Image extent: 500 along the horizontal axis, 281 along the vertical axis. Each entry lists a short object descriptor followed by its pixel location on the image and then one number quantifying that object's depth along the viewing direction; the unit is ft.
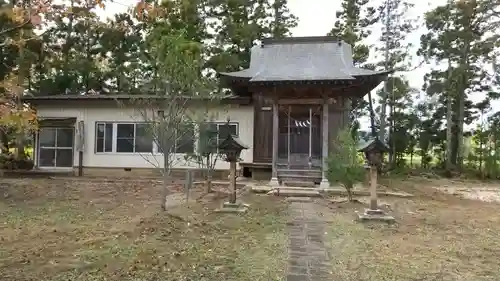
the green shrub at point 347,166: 29.81
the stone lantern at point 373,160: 24.79
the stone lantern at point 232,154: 26.94
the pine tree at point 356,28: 72.28
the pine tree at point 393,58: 69.26
